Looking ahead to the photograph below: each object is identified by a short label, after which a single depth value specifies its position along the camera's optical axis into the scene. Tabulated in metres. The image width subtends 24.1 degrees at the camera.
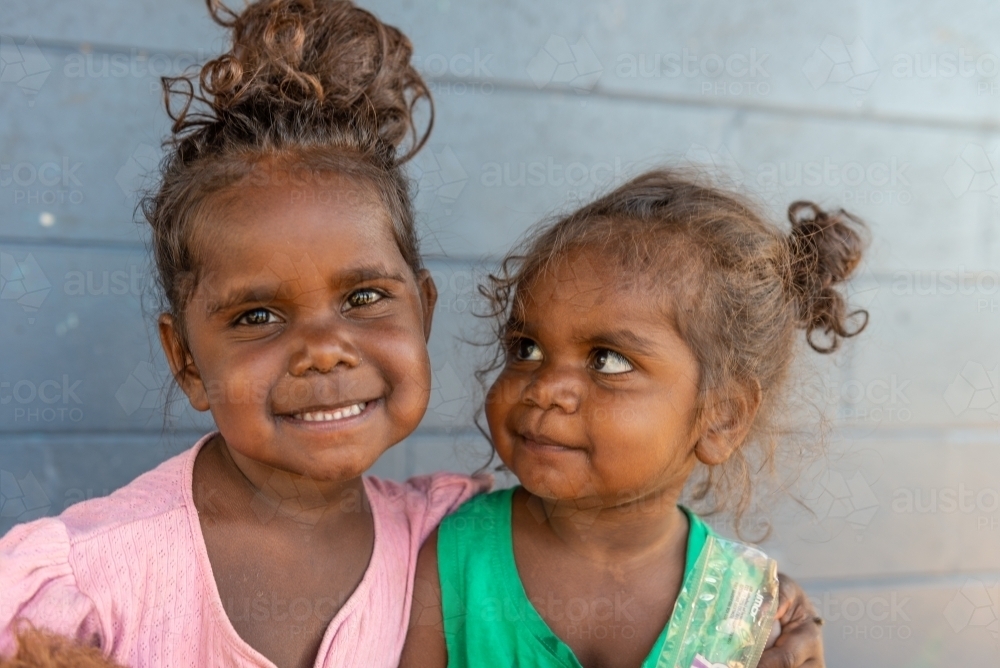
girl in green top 1.20
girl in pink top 1.17
